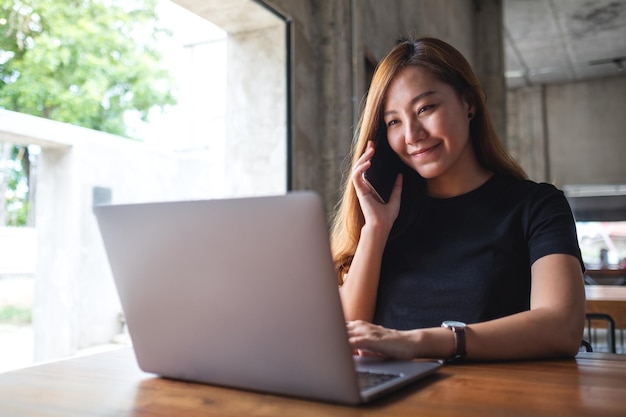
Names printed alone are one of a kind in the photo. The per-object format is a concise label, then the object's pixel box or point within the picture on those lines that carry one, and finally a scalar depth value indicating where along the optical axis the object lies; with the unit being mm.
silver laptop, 655
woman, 1249
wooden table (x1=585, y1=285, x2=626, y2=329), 2328
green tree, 3135
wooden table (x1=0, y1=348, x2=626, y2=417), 675
